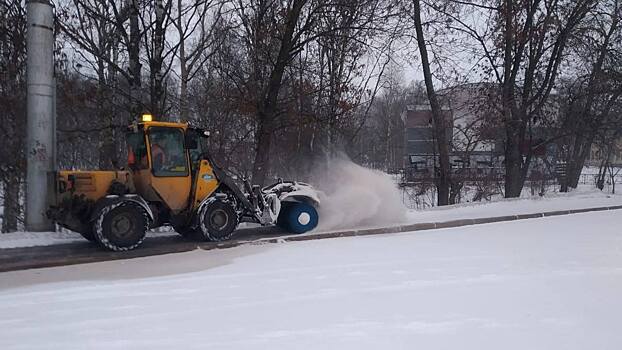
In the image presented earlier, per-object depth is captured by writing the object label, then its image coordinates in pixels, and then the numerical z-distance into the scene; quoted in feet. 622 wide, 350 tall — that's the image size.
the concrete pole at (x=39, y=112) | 38.04
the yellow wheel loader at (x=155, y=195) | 34.42
